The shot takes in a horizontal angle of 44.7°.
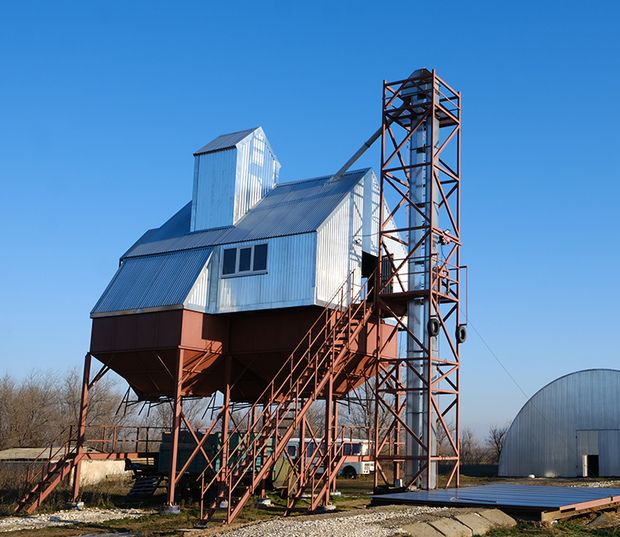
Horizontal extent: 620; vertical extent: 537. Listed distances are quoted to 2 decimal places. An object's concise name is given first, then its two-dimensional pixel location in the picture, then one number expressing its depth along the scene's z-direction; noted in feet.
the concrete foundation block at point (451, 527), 60.92
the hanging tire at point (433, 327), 99.30
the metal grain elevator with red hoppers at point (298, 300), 100.22
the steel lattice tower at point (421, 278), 99.96
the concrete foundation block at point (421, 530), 58.39
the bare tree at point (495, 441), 312.50
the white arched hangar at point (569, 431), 169.68
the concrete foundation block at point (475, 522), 63.62
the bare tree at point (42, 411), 244.83
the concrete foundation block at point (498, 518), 67.15
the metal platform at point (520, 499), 71.20
